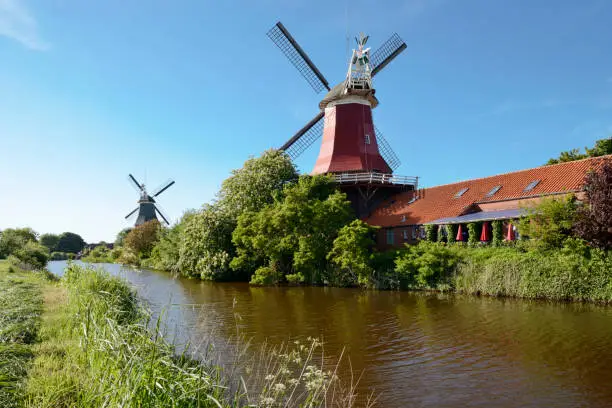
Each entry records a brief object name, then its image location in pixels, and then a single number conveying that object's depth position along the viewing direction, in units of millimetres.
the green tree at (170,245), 36750
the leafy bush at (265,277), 24578
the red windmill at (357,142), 29516
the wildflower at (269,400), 3809
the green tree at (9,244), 31025
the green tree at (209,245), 28094
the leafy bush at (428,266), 19406
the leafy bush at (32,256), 27538
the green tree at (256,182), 29438
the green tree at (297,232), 23672
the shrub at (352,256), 21453
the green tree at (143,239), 47625
